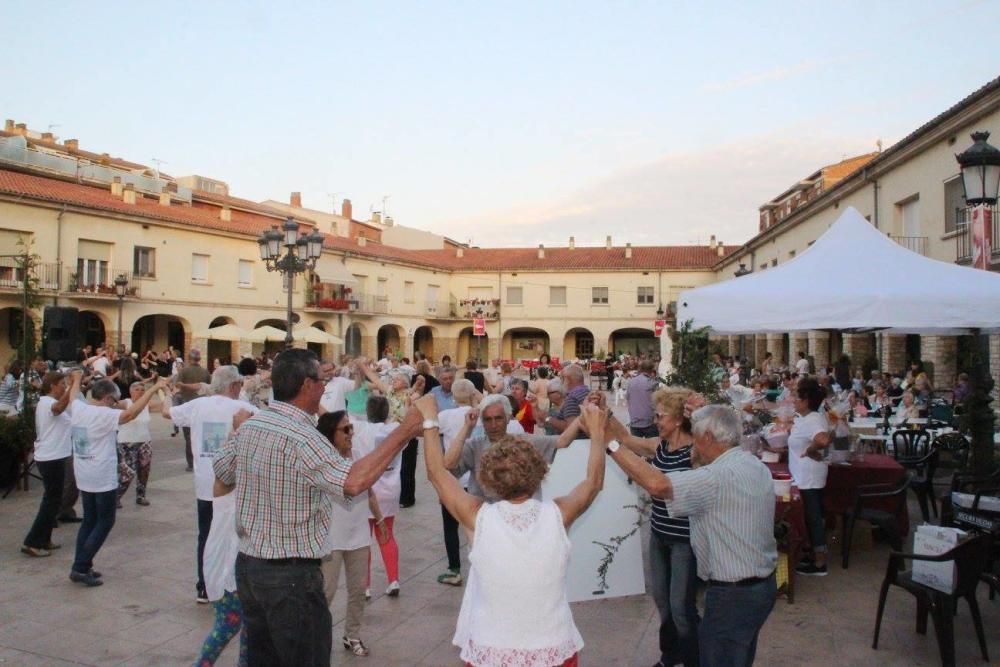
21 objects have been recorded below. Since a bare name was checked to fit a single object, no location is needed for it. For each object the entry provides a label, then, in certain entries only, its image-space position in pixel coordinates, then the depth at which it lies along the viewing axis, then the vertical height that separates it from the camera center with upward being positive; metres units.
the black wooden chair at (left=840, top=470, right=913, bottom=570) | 6.23 -1.31
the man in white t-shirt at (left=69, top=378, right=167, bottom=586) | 5.62 -0.89
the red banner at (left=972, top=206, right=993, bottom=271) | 6.36 +1.02
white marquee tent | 5.85 +0.50
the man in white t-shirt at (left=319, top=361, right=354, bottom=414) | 8.67 -0.47
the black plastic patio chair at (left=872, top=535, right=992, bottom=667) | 4.12 -1.34
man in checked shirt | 2.85 -0.66
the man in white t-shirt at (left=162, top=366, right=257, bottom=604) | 5.05 -0.53
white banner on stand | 4.67 -1.13
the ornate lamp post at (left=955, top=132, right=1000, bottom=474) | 6.35 +0.99
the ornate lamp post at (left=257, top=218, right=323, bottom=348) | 13.98 +2.10
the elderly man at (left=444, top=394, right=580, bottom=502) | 4.61 -0.54
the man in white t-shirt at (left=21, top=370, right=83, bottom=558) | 6.54 -0.89
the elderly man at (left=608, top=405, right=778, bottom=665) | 3.08 -0.79
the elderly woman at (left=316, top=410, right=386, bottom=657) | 4.37 -1.19
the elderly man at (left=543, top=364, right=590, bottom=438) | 6.42 -0.39
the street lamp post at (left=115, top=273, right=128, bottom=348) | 24.80 +2.10
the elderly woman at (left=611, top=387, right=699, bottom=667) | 3.87 -1.05
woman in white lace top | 2.51 -0.72
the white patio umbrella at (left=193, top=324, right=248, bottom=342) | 26.44 +0.66
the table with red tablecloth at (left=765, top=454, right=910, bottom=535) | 6.39 -1.06
